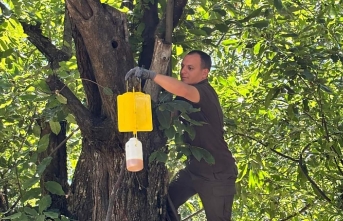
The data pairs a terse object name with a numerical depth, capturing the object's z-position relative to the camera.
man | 3.20
